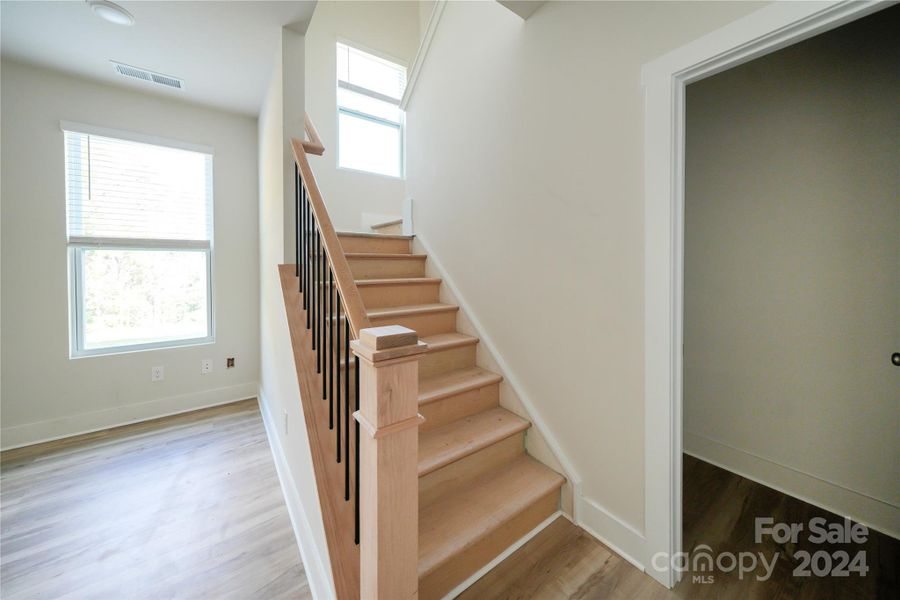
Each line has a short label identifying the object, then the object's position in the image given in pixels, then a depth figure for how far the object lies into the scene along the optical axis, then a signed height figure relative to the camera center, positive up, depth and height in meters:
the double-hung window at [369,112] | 3.63 +2.05
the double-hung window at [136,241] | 2.57 +0.47
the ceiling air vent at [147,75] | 2.39 +1.62
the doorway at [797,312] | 1.52 -0.09
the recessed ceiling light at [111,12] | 1.79 +1.54
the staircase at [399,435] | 0.90 -0.53
